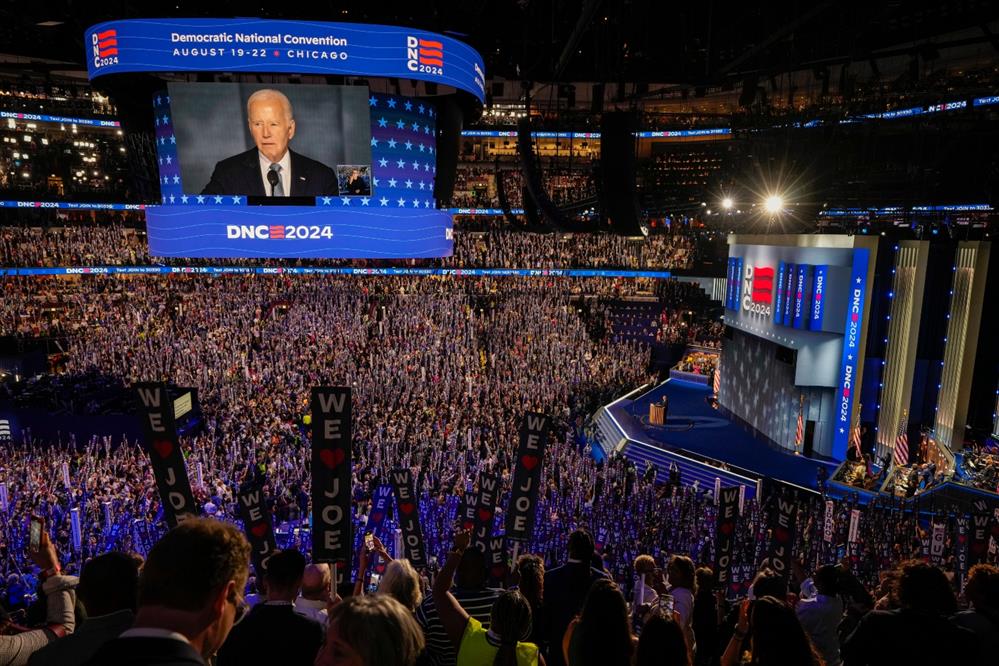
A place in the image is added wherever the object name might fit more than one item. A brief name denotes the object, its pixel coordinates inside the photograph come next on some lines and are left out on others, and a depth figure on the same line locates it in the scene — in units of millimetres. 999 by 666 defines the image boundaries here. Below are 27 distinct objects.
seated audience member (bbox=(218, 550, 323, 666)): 2725
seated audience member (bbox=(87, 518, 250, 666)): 1616
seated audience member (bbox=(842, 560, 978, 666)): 3100
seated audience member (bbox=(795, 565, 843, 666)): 4309
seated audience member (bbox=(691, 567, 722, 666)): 4738
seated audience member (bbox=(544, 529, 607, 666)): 4020
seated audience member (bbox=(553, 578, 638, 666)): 2654
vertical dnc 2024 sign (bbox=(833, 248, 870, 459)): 16672
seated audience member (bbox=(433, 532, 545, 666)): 2914
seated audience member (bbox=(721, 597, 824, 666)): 2793
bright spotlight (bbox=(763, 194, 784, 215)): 17766
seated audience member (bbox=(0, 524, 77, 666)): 2865
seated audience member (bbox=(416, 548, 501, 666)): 3369
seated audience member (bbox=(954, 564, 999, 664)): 3421
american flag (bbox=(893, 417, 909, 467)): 16047
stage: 17177
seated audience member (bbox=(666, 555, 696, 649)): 4492
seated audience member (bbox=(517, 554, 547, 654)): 4055
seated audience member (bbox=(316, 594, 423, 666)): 2039
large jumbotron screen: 14406
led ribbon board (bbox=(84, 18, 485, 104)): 14273
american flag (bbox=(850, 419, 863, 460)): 17002
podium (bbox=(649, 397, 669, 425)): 21161
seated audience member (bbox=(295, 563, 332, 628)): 4000
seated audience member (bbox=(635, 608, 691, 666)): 2482
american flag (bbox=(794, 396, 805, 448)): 18312
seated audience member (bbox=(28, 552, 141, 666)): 2408
